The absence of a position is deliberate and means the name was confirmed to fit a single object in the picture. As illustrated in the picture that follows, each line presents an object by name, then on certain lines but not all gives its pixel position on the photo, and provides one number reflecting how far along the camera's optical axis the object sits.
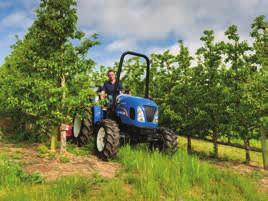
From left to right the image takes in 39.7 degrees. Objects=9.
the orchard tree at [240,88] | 10.41
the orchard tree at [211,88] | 11.59
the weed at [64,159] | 8.12
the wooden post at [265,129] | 10.15
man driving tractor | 10.45
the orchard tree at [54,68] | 9.02
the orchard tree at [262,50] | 10.23
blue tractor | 8.65
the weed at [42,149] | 9.38
